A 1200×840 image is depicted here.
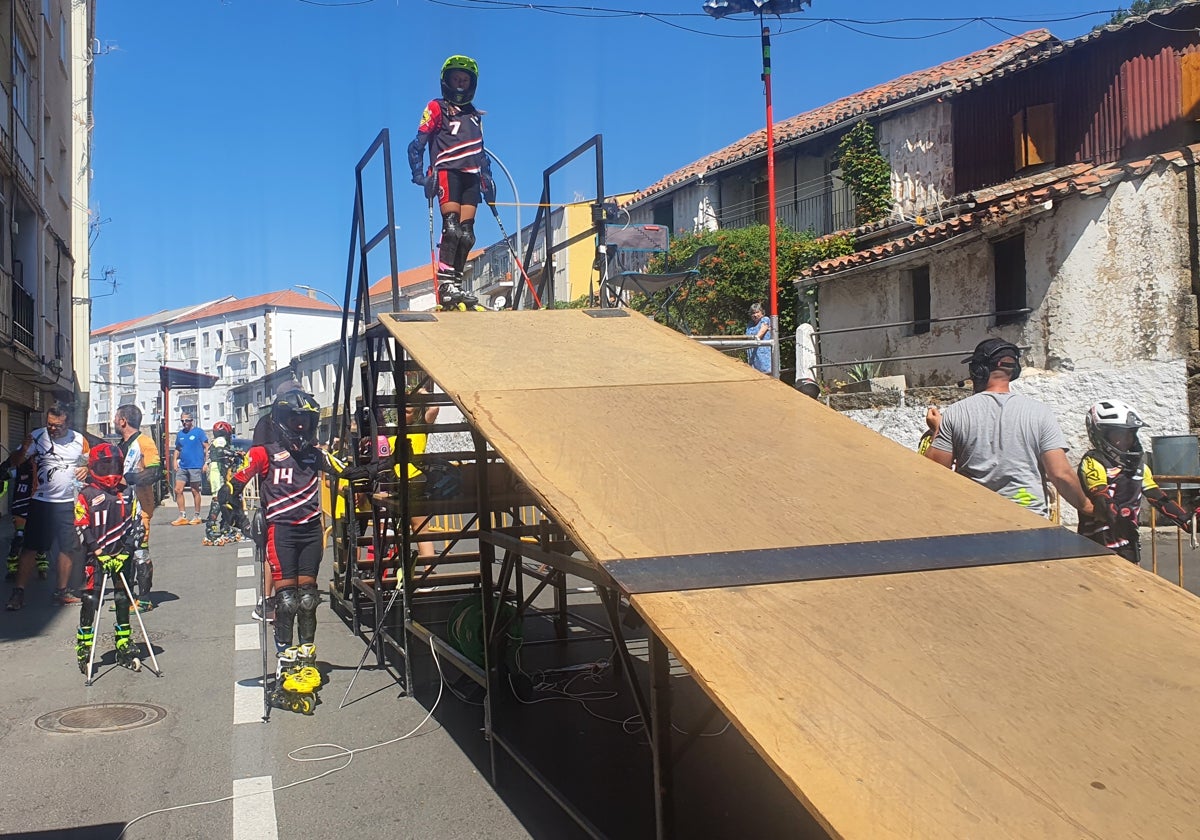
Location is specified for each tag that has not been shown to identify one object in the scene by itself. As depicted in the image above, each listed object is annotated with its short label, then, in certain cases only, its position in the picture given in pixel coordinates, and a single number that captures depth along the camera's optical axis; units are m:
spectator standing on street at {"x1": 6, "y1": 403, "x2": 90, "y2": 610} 9.55
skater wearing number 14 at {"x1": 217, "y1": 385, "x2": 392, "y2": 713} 6.05
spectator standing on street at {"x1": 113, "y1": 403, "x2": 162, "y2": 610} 7.48
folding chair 9.58
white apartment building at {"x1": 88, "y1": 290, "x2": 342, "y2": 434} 63.28
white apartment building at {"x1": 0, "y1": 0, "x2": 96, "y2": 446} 17.17
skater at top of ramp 7.46
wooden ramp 2.05
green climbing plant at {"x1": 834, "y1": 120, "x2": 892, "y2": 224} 23.73
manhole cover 5.75
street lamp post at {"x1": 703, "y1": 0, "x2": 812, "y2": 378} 13.22
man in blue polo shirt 17.48
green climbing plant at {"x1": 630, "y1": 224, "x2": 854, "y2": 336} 23.84
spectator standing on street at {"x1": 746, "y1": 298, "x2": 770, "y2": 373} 12.45
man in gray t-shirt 4.54
